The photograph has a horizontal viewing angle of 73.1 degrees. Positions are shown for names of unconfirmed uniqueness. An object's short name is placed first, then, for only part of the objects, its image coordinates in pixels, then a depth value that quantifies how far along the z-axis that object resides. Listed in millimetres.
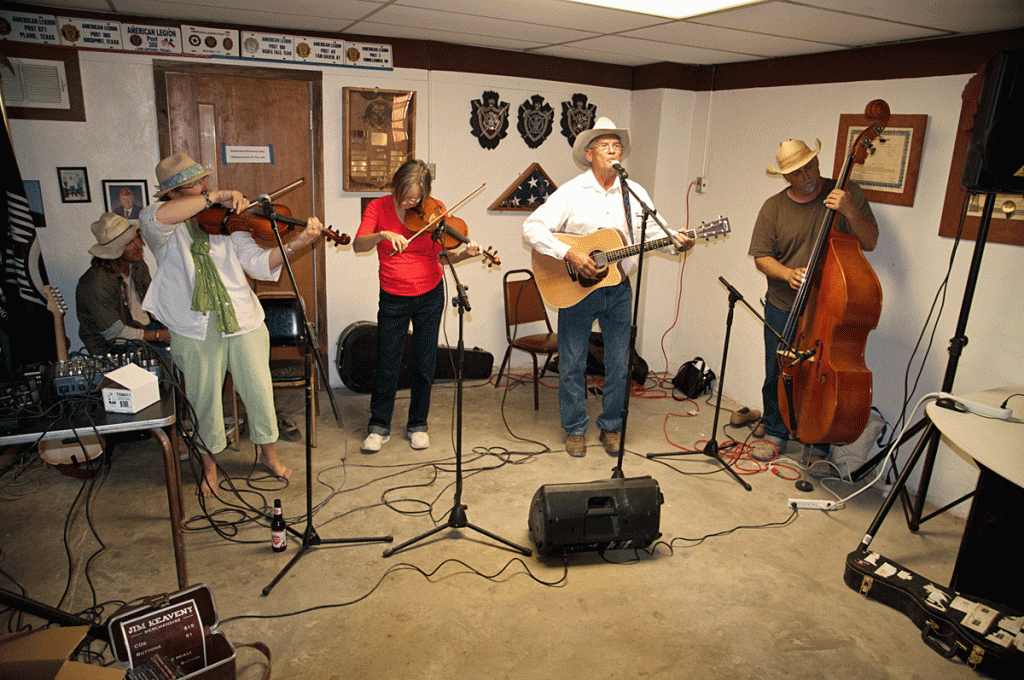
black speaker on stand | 2572
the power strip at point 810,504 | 3498
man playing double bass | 3660
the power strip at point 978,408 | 2646
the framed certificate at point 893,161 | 3664
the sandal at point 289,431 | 4133
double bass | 3277
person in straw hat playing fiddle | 2984
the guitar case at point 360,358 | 4730
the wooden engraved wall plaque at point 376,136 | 4641
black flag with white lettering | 3646
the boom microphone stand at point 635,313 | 3053
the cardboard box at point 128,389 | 2416
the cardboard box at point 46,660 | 1903
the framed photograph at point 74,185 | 4125
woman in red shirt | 3529
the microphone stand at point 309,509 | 2662
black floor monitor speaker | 2812
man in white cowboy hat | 3742
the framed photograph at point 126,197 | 4230
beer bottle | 2906
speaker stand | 2857
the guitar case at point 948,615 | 2396
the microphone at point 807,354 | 3420
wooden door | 4293
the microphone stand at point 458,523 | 2941
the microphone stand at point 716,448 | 3518
